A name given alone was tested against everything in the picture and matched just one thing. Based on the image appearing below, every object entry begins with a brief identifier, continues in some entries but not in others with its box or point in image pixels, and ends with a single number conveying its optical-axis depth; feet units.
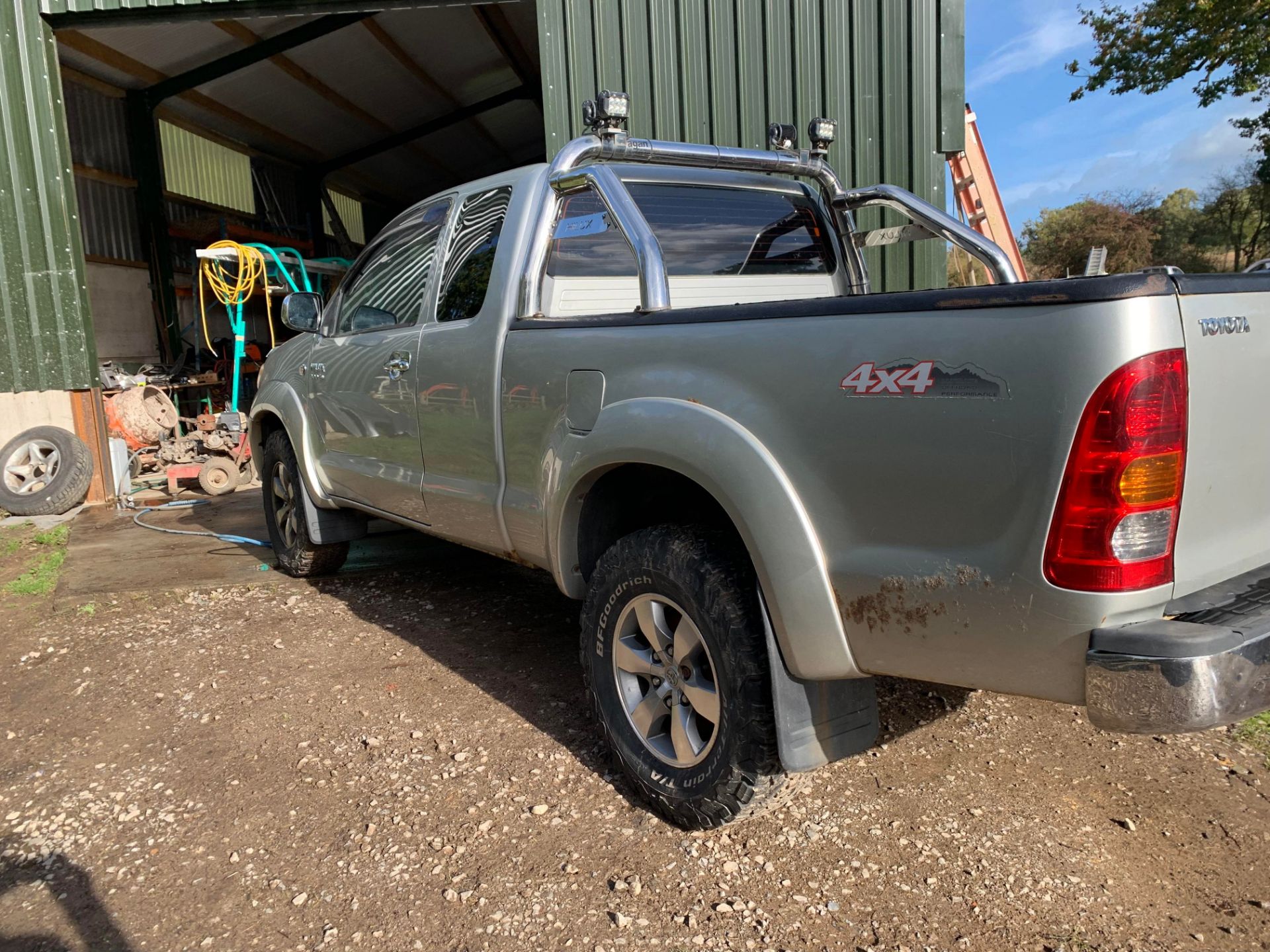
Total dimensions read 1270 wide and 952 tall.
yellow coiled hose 33.40
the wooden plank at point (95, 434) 28.27
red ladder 28.53
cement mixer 29.01
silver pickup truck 5.94
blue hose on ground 21.56
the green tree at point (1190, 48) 49.90
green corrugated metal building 23.25
